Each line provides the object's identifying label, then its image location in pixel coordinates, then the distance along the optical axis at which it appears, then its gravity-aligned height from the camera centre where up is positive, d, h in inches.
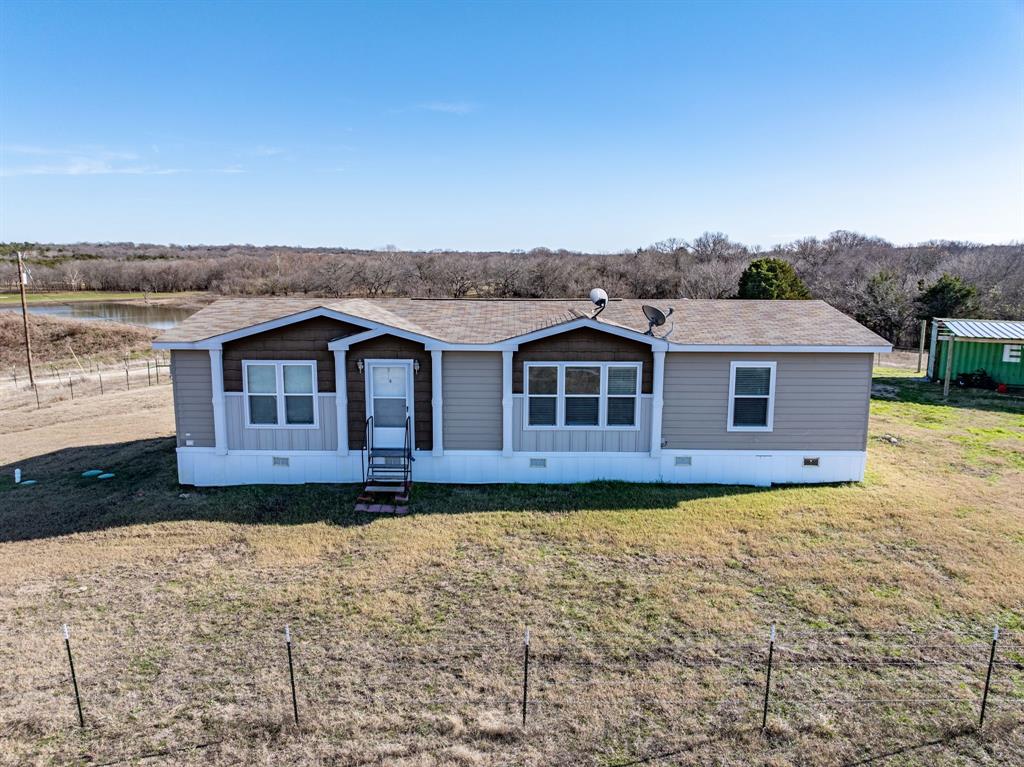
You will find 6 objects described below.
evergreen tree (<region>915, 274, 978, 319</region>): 1352.1 -24.2
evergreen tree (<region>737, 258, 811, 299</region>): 1186.6 +8.7
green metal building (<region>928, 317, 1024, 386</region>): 906.1 -85.7
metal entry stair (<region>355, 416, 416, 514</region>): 452.1 -144.4
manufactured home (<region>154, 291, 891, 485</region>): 485.4 -89.4
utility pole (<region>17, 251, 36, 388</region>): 1173.1 +0.6
